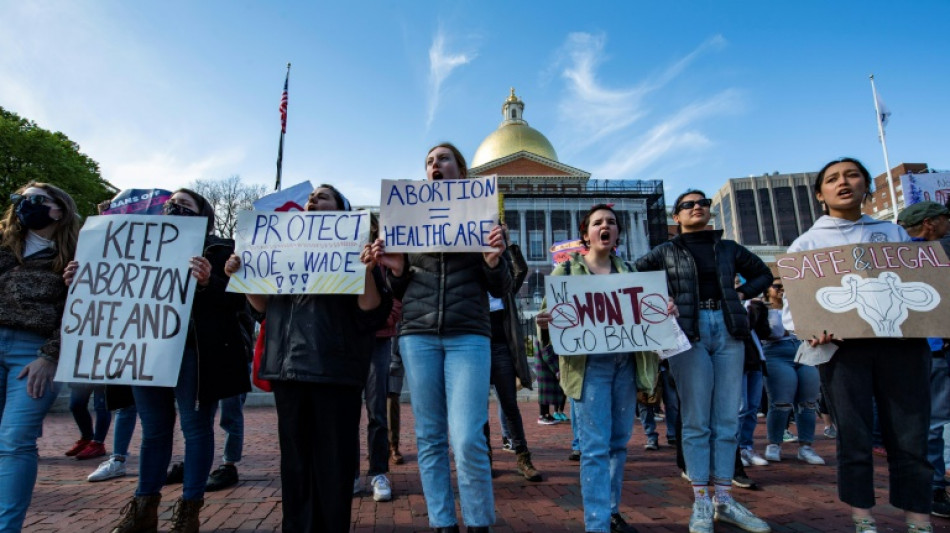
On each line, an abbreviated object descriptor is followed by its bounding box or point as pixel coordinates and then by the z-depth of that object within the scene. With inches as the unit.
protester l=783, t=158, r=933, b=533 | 102.3
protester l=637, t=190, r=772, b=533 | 124.3
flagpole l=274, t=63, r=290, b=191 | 672.2
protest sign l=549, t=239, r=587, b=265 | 225.0
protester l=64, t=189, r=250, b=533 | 113.6
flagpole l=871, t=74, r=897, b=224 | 798.8
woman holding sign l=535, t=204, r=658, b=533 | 110.0
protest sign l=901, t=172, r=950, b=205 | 269.1
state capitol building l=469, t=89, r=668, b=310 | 1911.9
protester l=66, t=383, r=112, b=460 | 212.4
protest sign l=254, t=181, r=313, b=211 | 155.2
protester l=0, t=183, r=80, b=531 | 99.7
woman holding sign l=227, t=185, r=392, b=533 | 94.7
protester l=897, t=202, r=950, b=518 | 144.3
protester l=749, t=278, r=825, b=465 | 204.1
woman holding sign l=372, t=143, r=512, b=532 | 98.3
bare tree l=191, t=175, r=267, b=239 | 1179.3
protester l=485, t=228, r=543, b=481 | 164.2
